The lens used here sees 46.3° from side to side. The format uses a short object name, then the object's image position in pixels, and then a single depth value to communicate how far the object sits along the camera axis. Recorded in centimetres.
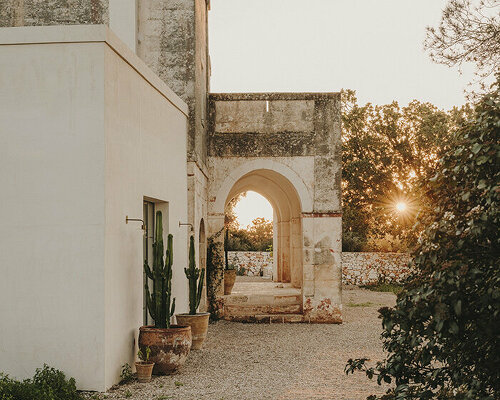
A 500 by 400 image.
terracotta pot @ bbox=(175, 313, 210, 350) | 918
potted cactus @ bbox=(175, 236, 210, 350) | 920
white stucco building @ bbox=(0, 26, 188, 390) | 633
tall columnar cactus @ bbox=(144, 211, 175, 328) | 752
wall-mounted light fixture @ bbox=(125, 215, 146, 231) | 713
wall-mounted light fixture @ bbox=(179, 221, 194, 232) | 1016
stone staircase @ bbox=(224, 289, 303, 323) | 1298
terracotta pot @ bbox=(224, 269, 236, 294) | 1505
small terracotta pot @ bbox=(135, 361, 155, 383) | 694
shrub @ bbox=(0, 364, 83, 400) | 555
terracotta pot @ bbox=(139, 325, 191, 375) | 725
